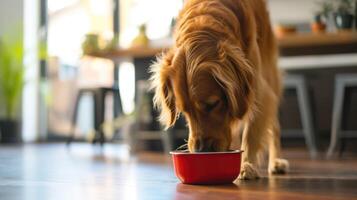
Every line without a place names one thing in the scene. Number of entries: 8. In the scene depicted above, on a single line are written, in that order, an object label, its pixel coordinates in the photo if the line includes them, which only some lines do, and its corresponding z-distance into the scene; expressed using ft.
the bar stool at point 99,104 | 20.58
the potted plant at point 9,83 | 25.04
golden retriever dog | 7.82
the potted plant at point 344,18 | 15.17
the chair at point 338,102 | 14.79
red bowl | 7.34
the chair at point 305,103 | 15.42
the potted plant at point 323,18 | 15.58
